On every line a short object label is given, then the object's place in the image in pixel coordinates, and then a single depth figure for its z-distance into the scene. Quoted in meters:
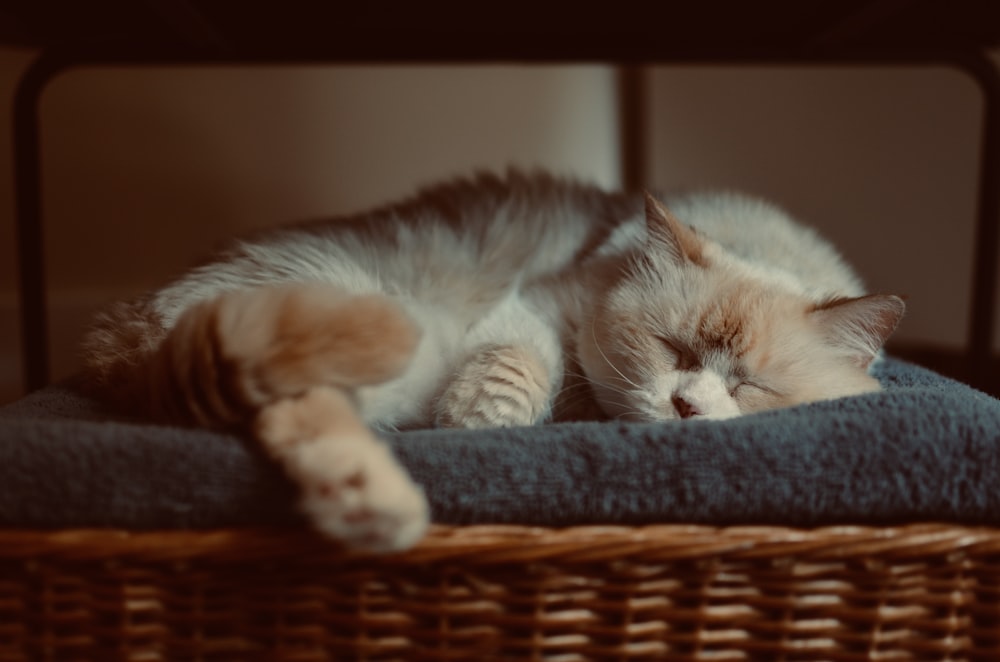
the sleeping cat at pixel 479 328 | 0.58
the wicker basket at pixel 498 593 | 0.58
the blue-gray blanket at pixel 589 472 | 0.58
